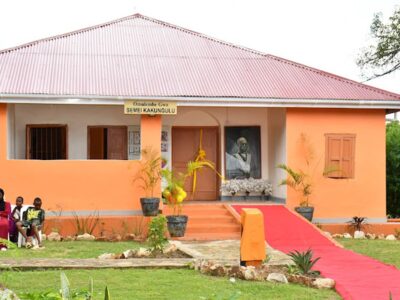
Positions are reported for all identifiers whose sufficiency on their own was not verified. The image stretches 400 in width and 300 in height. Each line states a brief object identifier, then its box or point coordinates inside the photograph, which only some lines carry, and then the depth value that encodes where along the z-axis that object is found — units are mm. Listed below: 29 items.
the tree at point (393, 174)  20922
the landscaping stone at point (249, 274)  9461
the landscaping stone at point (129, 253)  11539
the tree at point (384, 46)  25188
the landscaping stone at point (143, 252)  11664
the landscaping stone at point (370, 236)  15936
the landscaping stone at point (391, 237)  15867
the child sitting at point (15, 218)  13273
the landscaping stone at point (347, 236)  15916
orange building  15609
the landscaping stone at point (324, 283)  9172
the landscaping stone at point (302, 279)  9281
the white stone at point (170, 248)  12089
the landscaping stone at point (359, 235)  15945
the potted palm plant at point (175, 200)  14523
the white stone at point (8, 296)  5438
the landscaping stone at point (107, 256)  11472
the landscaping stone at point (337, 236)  15836
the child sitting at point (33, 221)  13195
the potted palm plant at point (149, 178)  15328
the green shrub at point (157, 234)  11836
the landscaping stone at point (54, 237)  14602
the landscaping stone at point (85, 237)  14833
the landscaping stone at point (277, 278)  9336
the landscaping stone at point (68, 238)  14662
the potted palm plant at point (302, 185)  15852
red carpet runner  9008
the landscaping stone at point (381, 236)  16016
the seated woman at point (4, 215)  13133
